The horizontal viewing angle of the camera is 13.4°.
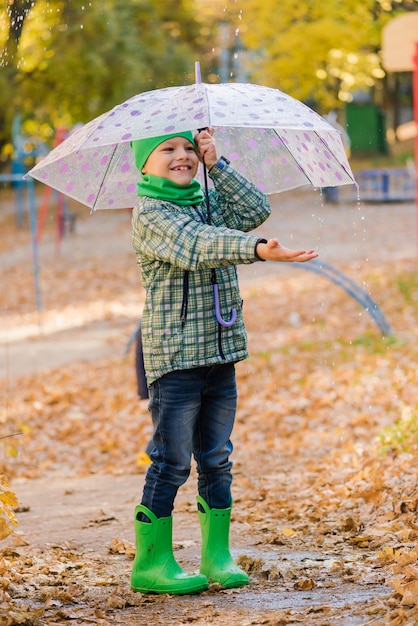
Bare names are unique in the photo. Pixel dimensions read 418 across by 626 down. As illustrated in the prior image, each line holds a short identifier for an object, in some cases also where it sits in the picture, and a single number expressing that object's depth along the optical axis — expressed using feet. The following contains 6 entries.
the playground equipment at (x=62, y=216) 96.41
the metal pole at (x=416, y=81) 46.24
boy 20.16
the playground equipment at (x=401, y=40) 48.17
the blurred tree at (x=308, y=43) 127.77
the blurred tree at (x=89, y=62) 140.07
